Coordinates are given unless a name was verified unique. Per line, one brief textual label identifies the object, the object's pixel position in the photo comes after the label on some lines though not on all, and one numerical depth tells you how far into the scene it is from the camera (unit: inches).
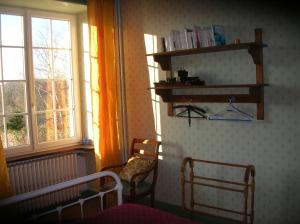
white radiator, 137.8
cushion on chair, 134.4
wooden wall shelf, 109.7
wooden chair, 128.0
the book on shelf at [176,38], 128.1
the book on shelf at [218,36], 117.0
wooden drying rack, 110.0
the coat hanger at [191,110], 130.3
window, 143.7
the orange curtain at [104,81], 146.2
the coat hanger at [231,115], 118.1
